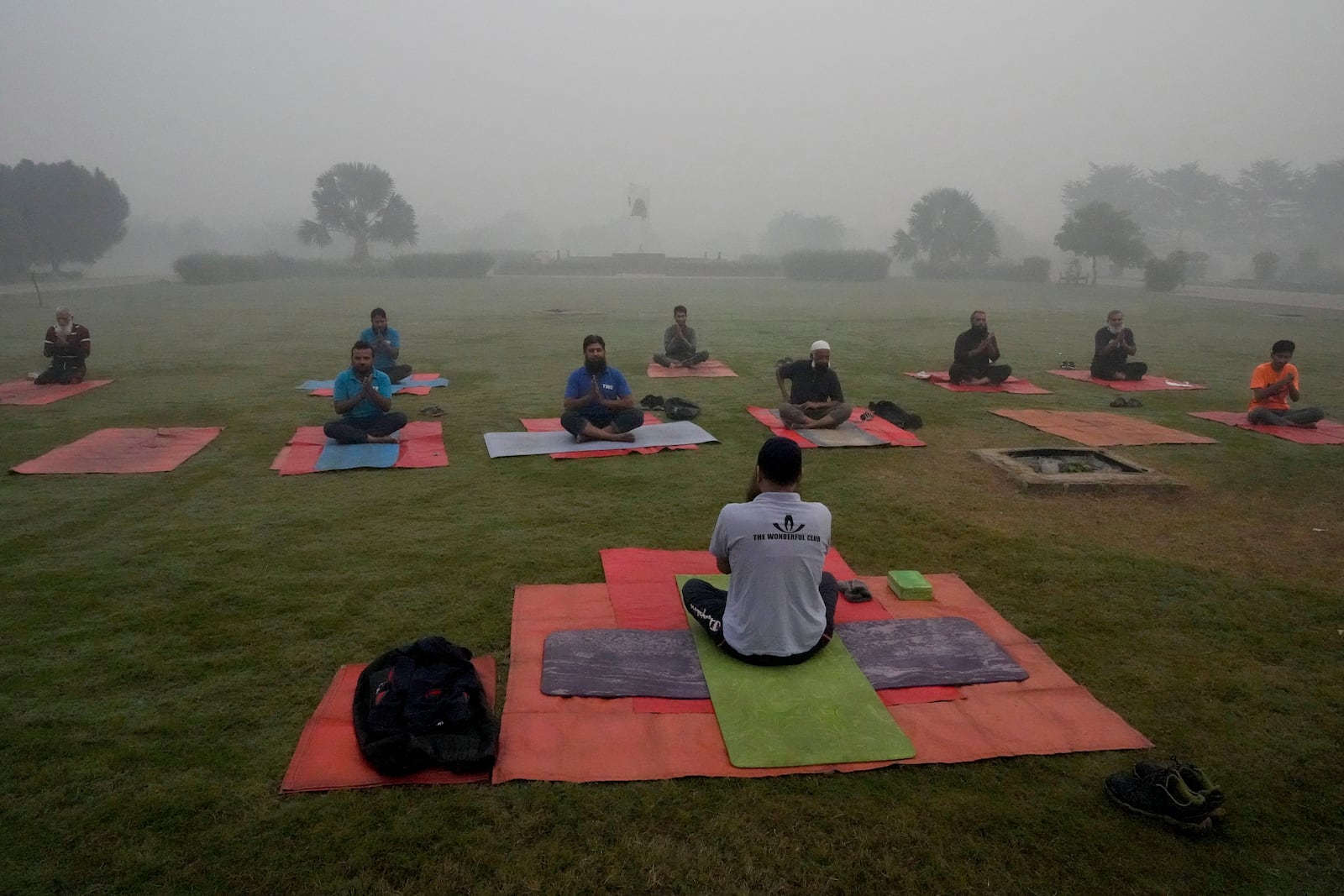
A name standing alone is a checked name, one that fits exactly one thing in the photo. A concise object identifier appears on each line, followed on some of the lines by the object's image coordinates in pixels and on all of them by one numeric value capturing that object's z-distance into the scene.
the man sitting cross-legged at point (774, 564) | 4.20
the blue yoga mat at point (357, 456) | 8.38
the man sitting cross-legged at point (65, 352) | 12.41
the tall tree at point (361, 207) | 68.88
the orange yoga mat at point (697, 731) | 3.70
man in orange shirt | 10.16
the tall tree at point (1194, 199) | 75.69
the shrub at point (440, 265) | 57.19
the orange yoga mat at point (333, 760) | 3.55
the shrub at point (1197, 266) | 57.25
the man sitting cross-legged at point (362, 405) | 9.02
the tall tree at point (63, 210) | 46.84
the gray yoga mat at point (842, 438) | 9.37
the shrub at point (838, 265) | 57.31
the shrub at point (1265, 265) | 51.22
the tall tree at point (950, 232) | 63.59
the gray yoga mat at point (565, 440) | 9.05
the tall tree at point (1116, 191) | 79.06
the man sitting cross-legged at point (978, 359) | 12.98
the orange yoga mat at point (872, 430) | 9.47
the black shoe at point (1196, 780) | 3.36
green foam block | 5.43
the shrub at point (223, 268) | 46.97
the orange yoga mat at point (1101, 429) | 9.66
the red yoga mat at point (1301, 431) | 9.70
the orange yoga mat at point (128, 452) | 8.20
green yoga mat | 3.79
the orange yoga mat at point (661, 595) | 4.30
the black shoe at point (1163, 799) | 3.33
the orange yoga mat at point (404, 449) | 8.44
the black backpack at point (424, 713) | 3.61
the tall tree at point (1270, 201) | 70.81
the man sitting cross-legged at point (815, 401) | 9.94
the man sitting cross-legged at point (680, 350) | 14.58
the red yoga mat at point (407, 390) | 12.23
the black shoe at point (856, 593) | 5.38
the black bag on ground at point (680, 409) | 10.74
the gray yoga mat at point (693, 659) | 4.31
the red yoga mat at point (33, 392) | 11.41
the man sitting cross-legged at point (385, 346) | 12.67
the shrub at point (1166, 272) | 44.75
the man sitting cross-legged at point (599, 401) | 9.33
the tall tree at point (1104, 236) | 49.62
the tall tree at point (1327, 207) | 67.00
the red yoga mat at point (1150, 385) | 13.05
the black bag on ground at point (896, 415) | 10.26
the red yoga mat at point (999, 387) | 12.84
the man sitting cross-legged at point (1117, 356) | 13.54
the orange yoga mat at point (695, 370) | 14.09
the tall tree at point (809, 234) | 104.00
